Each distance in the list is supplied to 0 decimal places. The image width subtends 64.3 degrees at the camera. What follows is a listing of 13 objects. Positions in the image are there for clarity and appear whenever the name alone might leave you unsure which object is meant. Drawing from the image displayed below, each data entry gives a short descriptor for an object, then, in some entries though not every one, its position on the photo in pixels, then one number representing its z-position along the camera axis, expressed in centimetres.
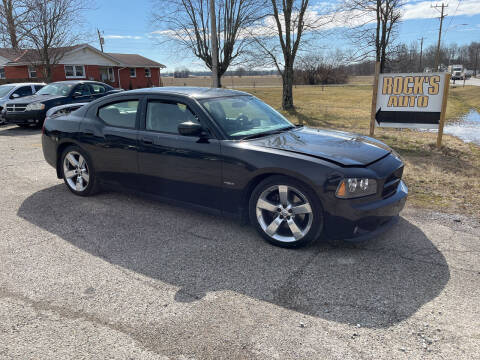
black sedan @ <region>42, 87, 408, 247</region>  357
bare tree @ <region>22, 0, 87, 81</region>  2244
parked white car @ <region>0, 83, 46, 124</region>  1451
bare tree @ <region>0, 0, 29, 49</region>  2308
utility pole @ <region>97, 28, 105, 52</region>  5160
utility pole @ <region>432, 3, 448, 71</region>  4264
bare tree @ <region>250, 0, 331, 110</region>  1802
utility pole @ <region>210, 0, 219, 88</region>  1620
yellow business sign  847
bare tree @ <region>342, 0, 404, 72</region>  1566
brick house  3584
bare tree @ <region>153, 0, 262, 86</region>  2397
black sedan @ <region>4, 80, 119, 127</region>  1262
